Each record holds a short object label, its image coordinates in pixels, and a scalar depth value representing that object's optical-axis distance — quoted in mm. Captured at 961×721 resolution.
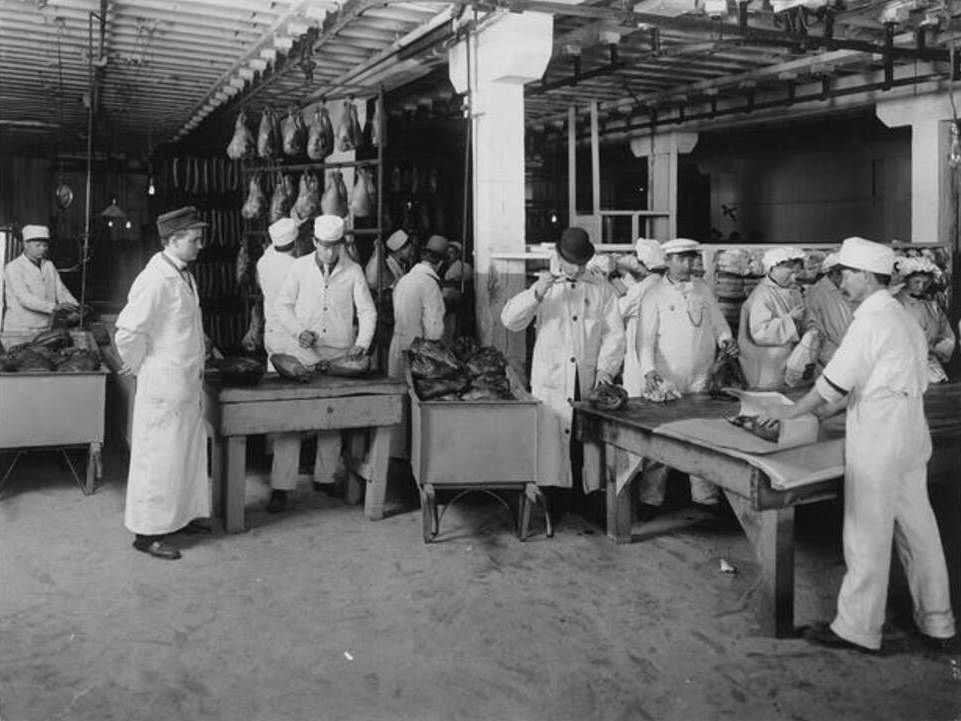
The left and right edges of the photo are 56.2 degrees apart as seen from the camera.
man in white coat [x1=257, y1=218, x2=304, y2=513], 6102
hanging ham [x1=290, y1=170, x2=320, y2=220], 8273
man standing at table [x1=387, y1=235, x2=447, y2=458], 7227
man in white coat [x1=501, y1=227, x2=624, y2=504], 5824
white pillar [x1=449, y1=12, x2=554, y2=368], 7484
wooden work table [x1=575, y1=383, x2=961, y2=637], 4098
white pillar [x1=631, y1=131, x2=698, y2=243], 13844
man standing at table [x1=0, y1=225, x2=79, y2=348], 8617
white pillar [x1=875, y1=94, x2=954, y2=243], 10555
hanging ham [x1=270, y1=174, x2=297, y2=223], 8531
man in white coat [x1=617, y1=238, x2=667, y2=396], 6630
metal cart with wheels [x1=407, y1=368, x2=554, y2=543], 5375
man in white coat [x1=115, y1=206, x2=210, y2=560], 5246
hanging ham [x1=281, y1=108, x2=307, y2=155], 8414
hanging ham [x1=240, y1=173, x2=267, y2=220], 9039
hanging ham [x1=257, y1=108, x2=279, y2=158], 8570
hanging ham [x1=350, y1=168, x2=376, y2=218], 8391
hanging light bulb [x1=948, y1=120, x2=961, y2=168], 8611
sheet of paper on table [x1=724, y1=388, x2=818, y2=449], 4164
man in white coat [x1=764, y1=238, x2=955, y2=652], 3969
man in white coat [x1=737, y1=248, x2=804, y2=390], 6422
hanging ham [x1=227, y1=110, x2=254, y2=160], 8938
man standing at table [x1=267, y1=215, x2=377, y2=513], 6730
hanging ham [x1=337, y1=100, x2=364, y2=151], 8344
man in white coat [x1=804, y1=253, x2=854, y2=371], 6824
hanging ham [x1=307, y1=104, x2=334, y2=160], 8359
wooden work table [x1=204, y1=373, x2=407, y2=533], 5555
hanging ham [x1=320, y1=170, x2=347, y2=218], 8164
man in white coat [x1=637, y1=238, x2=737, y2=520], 6156
